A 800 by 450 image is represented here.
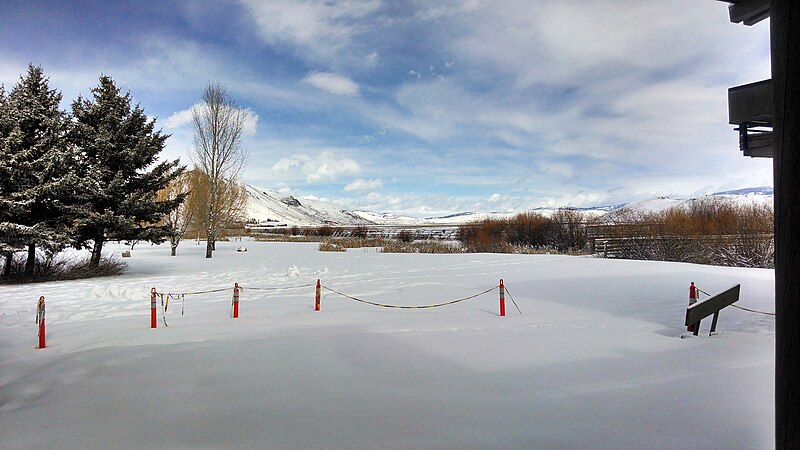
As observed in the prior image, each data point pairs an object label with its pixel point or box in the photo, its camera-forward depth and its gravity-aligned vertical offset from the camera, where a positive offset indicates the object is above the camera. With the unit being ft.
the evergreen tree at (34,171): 44.19 +7.16
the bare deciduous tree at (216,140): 94.43 +21.57
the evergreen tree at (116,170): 54.13 +9.01
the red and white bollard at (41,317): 24.65 -4.75
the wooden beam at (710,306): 22.94 -3.92
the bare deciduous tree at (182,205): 100.99 +8.04
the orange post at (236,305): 31.96 -5.19
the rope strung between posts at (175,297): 36.19 -6.01
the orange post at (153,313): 28.81 -5.27
